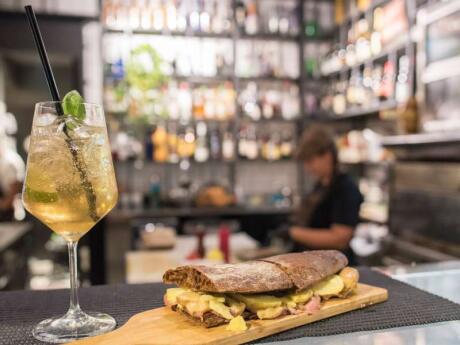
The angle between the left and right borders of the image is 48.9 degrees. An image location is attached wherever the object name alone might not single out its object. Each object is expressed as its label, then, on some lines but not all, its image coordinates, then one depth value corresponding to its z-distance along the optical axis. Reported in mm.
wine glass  810
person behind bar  2793
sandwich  759
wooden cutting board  699
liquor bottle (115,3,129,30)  5617
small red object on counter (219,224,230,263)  2762
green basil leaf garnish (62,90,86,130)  819
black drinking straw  830
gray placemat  785
